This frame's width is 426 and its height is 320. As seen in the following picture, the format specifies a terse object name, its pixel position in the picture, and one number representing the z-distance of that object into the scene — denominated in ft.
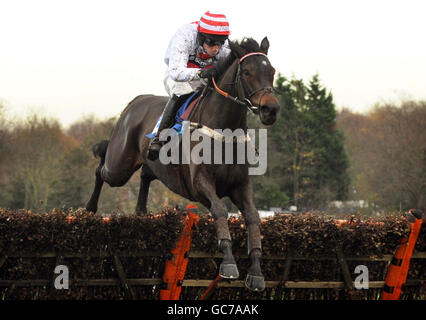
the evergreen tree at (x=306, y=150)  122.93
